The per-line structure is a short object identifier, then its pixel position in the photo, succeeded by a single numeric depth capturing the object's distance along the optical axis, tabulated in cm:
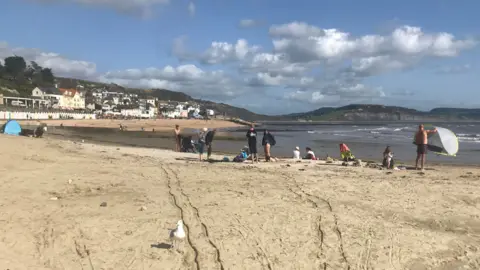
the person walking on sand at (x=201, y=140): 1772
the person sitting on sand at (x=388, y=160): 1670
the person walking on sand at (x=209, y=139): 1753
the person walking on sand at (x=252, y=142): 1688
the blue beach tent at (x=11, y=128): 3077
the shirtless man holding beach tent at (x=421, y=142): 1616
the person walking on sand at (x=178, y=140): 2219
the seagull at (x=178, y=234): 565
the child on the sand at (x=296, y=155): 1981
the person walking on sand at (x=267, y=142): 1736
